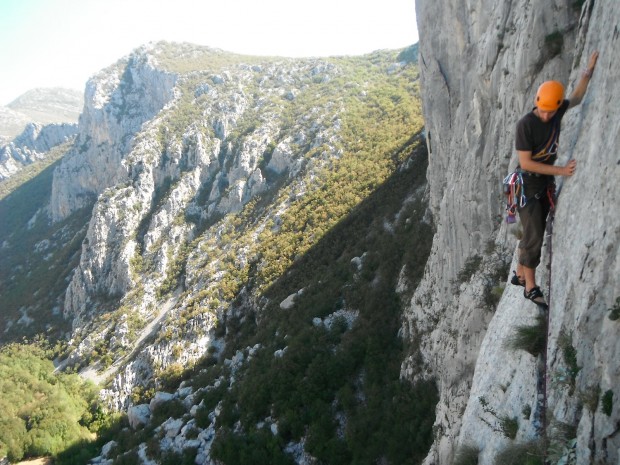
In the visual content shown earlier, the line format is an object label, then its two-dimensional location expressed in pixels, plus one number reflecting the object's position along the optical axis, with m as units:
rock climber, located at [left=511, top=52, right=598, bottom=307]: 5.86
